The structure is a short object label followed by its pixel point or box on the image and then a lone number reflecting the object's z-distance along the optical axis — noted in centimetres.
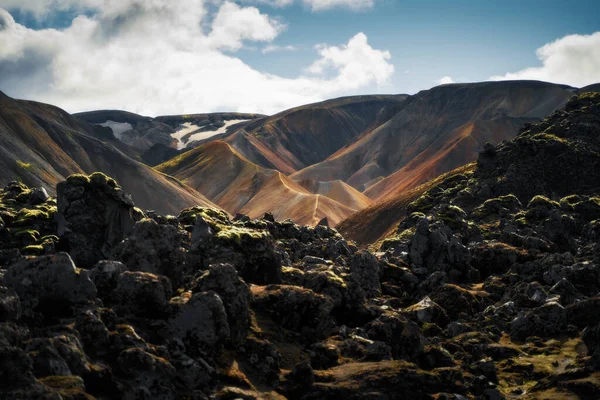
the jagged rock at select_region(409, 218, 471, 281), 5697
